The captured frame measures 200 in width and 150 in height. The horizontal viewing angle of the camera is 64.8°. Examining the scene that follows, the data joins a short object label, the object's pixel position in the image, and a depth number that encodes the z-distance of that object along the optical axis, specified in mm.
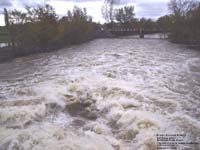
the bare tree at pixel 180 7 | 25539
